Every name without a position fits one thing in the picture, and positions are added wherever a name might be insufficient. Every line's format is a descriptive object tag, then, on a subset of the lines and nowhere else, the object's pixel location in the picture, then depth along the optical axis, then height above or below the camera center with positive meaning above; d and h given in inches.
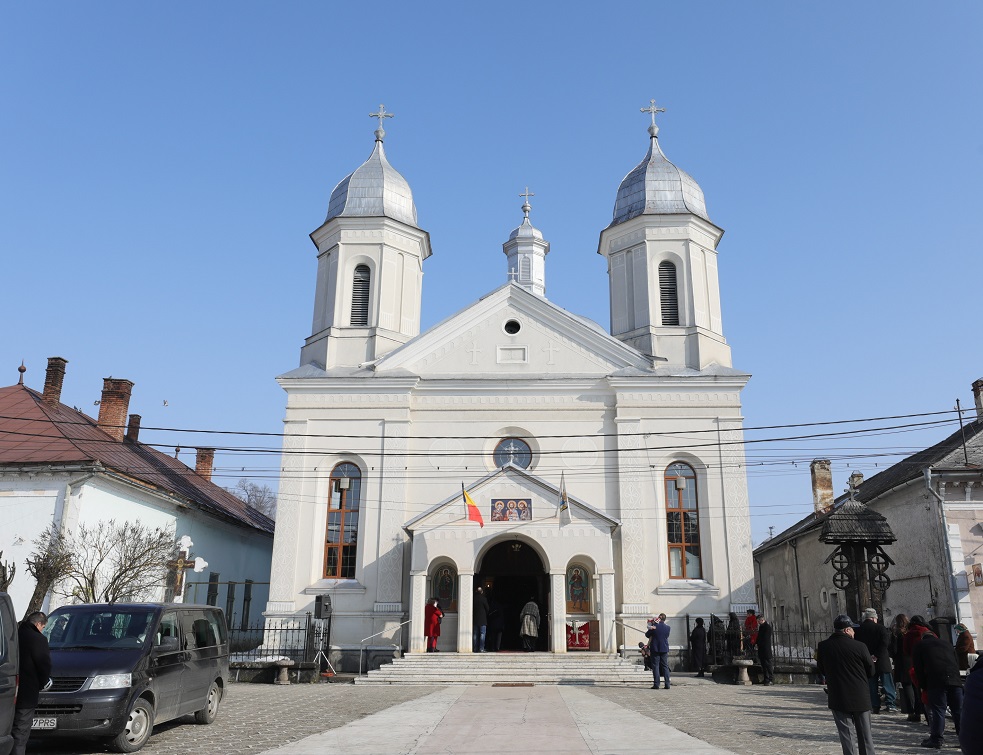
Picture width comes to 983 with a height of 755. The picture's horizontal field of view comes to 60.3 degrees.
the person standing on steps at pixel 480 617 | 848.2 +16.8
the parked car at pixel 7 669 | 295.6 -13.9
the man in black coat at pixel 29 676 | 318.3 -17.3
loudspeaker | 836.6 +24.1
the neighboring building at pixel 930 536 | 863.1 +110.7
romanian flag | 854.5 +120.4
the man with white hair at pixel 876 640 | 517.0 -0.3
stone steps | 759.1 -31.0
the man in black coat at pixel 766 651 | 735.1 -10.8
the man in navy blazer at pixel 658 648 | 684.1 -8.9
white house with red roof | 864.3 +152.0
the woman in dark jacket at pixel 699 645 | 814.5 -7.3
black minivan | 366.9 -18.6
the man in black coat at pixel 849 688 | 322.7 -17.9
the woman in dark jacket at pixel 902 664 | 497.4 -14.0
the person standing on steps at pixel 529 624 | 853.2 +10.6
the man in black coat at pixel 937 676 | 403.9 -16.7
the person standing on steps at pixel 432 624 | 856.9 +9.5
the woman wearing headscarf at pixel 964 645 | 473.7 -2.4
